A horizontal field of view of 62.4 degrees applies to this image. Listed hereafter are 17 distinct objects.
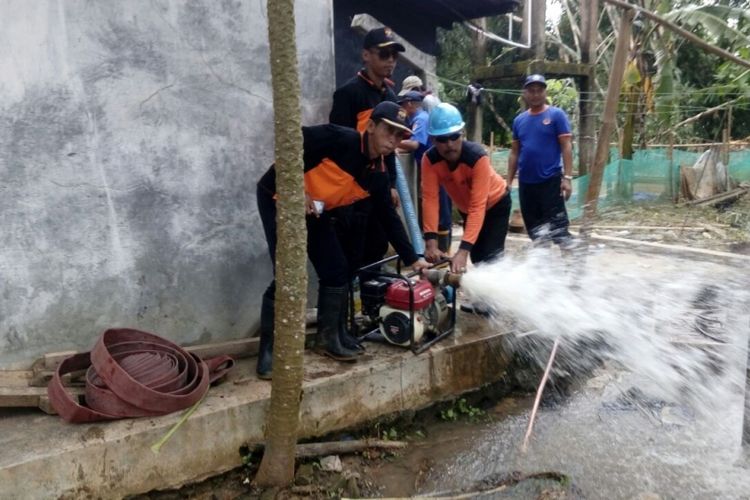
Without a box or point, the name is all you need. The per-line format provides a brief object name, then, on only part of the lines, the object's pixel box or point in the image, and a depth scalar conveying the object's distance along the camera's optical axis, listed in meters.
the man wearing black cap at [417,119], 6.30
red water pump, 4.36
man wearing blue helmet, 4.62
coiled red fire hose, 3.35
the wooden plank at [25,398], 3.39
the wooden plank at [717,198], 13.40
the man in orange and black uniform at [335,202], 3.98
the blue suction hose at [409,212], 5.77
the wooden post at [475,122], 9.76
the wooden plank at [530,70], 10.02
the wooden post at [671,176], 13.38
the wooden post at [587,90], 11.38
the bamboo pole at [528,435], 3.88
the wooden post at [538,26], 10.78
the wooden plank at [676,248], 8.65
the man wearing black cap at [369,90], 4.79
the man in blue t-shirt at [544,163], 6.21
